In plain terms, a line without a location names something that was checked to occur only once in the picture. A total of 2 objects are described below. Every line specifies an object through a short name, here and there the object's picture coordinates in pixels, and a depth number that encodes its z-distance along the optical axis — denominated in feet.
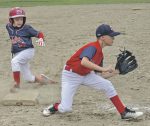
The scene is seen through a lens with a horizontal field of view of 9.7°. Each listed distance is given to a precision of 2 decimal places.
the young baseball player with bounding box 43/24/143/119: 39.71
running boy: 50.64
